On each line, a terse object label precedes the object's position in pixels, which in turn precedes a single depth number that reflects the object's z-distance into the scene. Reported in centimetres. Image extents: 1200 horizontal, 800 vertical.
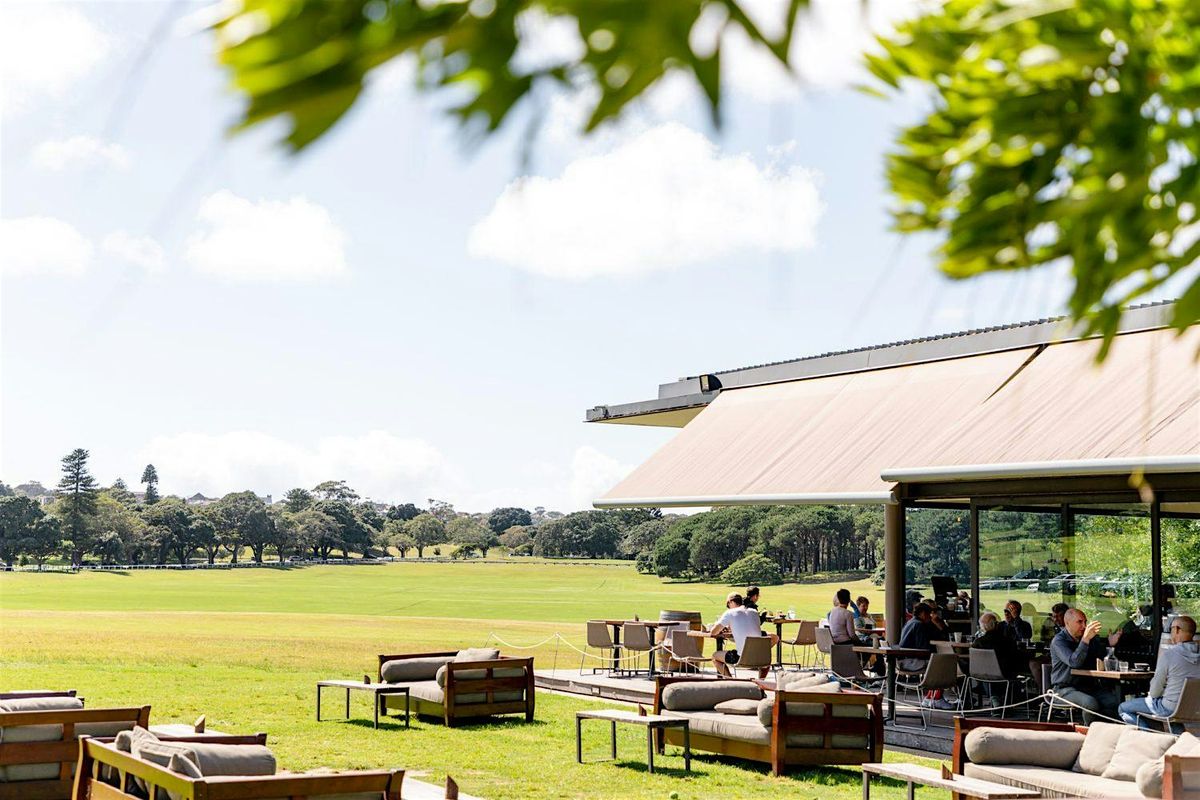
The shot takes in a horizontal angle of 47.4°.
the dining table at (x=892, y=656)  1299
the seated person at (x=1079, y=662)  1152
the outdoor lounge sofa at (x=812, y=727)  1083
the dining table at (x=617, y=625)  1833
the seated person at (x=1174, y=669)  1004
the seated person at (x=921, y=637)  1373
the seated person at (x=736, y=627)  1519
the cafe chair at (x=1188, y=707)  999
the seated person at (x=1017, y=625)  1345
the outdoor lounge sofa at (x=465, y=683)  1411
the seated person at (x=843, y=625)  1464
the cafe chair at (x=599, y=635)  1827
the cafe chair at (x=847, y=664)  1355
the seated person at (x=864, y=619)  1641
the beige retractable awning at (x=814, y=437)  1384
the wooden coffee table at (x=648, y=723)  1109
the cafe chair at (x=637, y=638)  1750
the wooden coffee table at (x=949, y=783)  775
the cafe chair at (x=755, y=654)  1517
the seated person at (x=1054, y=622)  1299
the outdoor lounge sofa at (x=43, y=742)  883
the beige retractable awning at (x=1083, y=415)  1097
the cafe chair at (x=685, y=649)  1619
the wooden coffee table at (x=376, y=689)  1406
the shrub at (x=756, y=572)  8856
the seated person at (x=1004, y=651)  1266
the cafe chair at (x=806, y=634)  1914
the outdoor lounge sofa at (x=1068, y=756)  785
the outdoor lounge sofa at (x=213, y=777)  658
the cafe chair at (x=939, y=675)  1266
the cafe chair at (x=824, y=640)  1610
